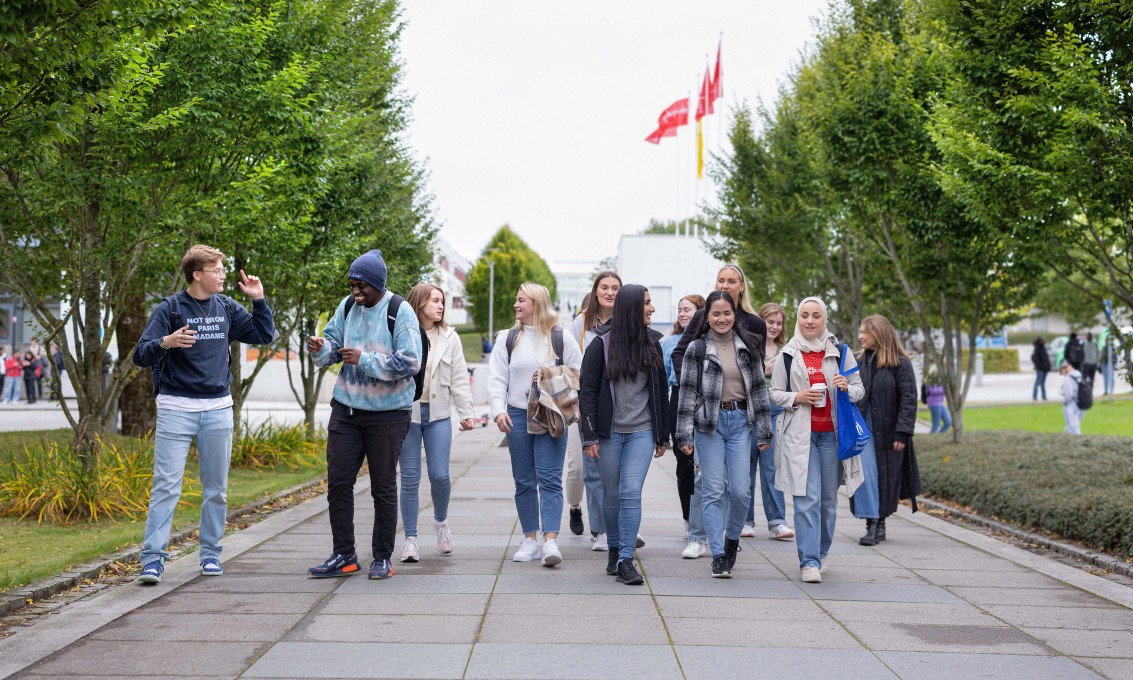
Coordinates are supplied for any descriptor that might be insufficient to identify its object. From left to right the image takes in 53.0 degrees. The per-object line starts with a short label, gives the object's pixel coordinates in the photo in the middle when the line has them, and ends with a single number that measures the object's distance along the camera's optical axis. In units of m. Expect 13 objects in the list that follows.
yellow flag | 46.53
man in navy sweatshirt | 6.49
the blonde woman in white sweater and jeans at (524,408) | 7.43
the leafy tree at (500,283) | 80.62
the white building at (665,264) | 58.97
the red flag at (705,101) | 43.28
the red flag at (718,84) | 41.97
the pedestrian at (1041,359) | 30.70
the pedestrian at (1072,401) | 18.98
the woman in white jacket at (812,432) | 6.92
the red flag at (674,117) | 46.22
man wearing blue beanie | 6.61
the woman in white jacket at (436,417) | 7.53
